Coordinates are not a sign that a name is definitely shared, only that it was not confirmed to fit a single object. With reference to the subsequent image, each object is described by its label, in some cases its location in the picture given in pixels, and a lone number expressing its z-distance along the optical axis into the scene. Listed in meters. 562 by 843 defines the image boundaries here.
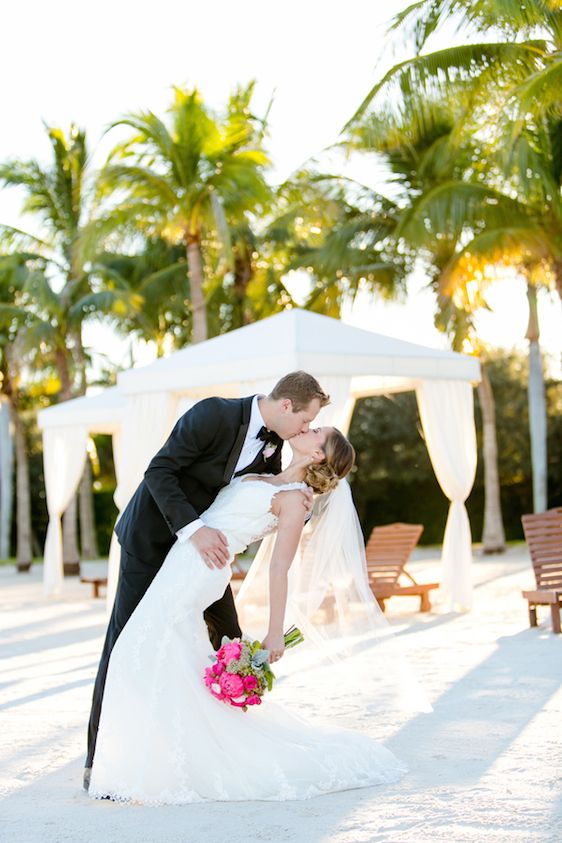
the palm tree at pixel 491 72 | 10.59
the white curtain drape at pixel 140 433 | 11.27
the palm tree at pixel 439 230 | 17.55
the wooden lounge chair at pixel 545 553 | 8.88
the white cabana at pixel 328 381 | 10.27
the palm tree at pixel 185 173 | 15.73
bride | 4.26
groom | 4.27
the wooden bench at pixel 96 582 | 14.38
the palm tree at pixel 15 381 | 20.92
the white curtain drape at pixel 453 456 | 11.22
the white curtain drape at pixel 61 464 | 15.06
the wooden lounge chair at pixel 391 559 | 10.81
